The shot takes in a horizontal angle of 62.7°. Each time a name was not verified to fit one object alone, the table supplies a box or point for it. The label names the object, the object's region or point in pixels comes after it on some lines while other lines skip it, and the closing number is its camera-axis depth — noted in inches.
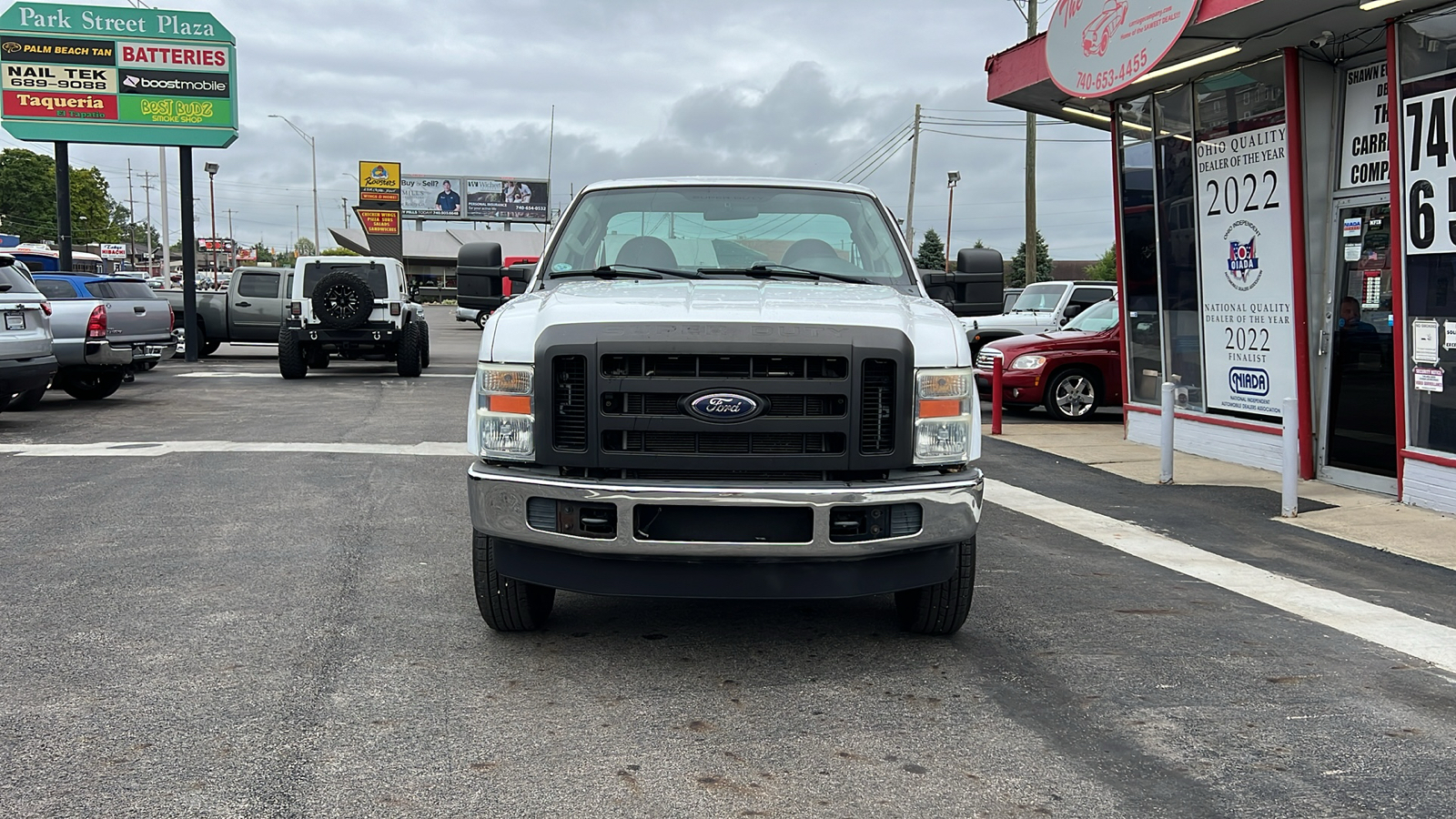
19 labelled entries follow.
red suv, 571.2
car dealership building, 324.5
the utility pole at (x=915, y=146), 1758.1
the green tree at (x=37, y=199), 3799.2
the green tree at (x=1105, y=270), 3287.4
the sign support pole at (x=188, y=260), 877.8
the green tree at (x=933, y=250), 3644.7
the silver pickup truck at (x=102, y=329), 540.4
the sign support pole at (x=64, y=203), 871.1
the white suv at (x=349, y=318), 714.8
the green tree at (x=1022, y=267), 2841.5
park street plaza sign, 861.8
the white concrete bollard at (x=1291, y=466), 322.3
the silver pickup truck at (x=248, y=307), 909.2
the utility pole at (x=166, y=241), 1485.6
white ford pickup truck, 160.7
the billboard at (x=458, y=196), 3361.2
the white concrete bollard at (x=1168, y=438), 382.9
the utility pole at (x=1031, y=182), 1151.6
